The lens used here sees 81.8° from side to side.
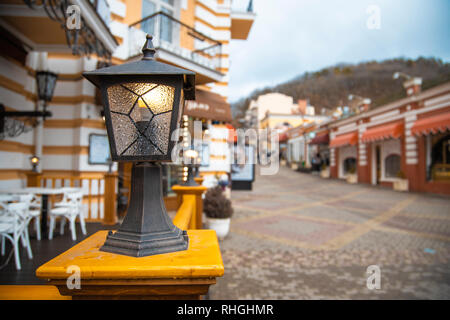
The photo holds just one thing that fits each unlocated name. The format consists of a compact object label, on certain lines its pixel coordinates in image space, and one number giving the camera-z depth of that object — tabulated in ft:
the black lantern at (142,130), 4.00
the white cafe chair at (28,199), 13.25
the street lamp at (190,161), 14.75
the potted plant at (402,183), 48.21
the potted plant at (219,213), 21.08
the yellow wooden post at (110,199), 18.10
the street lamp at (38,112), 15.39
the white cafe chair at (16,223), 10.81
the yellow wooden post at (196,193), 12.42
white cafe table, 14.79
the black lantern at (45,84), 16.93
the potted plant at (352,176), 64.03
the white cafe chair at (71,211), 14.89
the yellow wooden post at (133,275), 3.31
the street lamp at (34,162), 18.07
